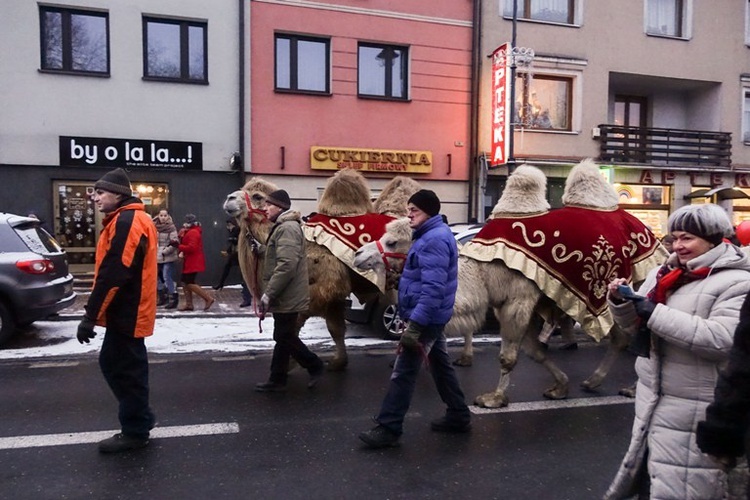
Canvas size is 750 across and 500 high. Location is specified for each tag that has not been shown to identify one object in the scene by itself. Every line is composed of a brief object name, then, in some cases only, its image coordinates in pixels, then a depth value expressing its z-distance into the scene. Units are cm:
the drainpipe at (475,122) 1636
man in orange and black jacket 439
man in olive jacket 580
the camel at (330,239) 663
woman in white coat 259
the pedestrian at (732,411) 199
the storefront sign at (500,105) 1533
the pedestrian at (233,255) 1168
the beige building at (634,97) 1666
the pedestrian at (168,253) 1170
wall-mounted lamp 1460
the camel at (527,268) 553
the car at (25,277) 819
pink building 1502
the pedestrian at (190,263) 1155
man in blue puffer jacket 448
